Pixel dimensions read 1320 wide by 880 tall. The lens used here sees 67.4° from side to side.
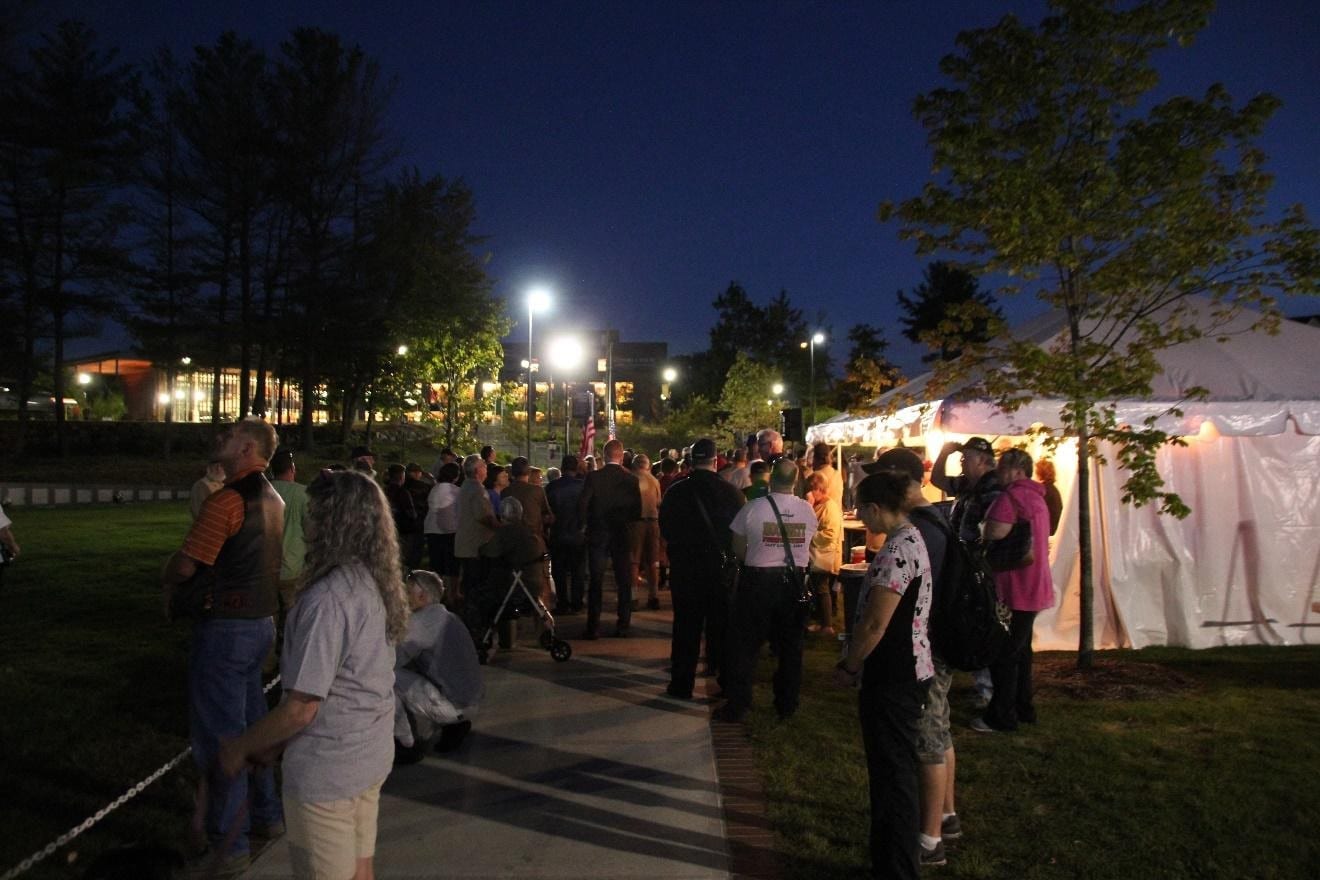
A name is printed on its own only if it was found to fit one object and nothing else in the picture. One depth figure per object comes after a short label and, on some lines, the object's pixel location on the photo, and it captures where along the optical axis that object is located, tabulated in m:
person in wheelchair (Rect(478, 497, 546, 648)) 9.12
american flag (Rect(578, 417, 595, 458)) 24.08
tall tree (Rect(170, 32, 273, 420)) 36.69
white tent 9.89
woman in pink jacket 6.68
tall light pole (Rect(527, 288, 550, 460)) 26.18
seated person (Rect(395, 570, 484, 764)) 6.02
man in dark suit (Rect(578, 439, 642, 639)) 10.38
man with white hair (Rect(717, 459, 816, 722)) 7.04
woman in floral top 4.20
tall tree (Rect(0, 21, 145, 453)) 35.16
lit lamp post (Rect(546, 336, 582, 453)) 30.42
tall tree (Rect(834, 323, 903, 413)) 15.08
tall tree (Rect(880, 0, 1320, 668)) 8.14
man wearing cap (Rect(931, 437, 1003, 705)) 6.83
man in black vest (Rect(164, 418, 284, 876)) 4.22
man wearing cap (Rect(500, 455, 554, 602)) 10.11
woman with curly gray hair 2.87
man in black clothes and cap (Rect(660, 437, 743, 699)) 7.86
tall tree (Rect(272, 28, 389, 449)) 37.25
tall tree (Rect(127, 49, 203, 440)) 38.06
